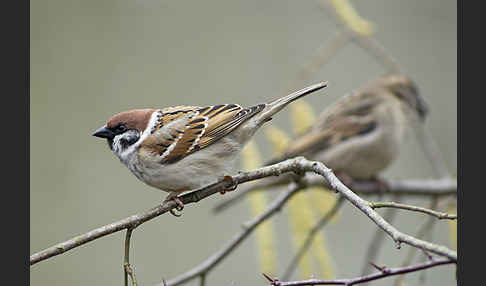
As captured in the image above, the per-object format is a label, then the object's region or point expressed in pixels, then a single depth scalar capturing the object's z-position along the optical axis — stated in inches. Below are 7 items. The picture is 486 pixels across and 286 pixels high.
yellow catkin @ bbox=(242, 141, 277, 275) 205.3
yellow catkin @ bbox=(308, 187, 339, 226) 236.5
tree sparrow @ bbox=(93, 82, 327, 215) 205.5
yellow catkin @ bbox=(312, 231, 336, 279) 210.2
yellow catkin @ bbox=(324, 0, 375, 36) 235.8
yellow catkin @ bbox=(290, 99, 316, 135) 232.4
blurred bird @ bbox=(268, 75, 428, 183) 363.6
